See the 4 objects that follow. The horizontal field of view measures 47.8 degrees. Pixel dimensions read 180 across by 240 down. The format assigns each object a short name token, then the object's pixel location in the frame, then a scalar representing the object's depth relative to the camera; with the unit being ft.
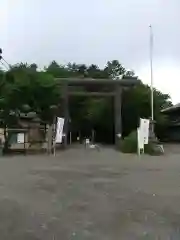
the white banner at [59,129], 36.55
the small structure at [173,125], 64.65
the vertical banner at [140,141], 34.39
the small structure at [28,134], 40.23
